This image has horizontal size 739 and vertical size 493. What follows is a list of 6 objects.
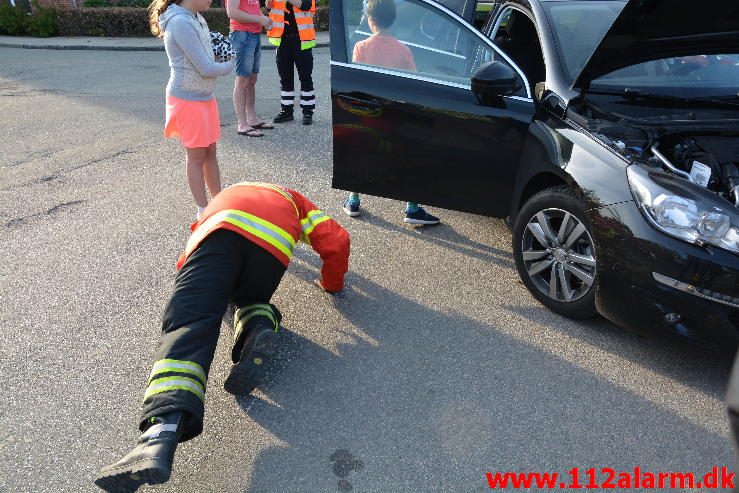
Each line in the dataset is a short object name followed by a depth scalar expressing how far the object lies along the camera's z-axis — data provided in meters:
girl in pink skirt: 3.62
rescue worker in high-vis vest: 6.35
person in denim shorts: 6.09
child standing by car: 3.69
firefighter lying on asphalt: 2.16
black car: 2.59
